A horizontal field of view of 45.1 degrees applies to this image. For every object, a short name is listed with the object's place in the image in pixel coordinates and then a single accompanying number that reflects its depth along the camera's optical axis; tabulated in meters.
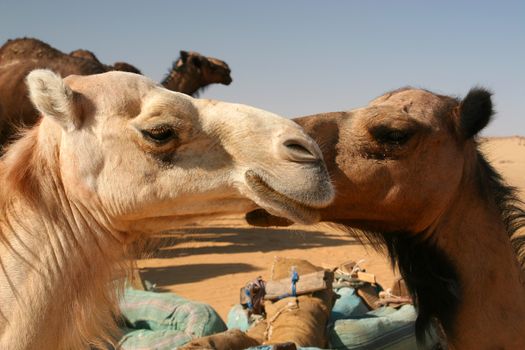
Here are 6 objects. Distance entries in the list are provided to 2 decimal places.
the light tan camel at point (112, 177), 2.19
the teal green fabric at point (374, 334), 4.82
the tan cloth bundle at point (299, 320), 4.57
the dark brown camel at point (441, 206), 3.27
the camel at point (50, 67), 10.59
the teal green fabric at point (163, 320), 4.73
